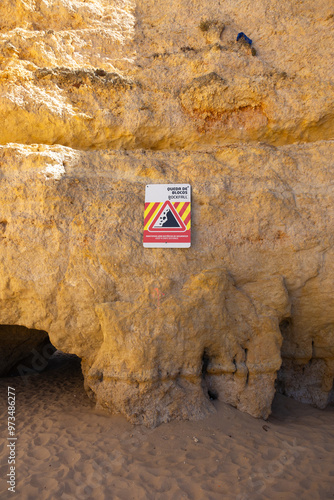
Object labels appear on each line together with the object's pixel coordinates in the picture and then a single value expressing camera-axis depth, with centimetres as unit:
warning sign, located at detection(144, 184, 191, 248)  356
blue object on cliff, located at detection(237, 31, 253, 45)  466
